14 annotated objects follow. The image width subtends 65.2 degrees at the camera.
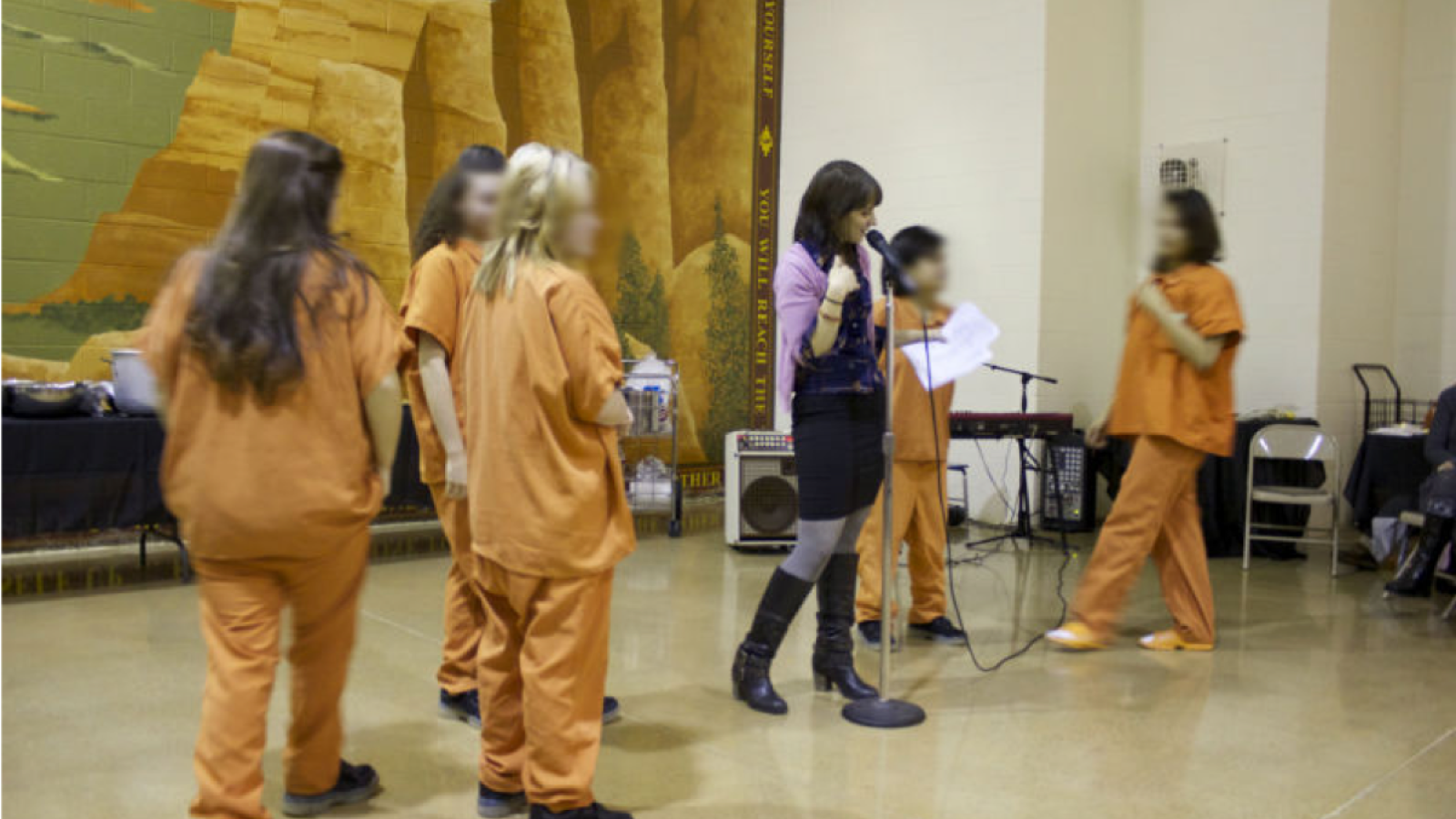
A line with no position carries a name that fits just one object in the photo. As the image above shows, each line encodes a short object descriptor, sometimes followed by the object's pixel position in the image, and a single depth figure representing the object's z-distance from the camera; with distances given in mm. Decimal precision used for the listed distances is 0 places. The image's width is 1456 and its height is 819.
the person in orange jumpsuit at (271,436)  1480
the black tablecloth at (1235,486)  5602
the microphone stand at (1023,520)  6055
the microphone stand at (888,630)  2723
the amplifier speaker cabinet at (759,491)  5469
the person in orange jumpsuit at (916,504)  3707
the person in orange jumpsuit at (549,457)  1954
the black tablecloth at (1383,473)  5117
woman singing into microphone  2799
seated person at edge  4461
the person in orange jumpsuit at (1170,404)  3475
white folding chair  5234
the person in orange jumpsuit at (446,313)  2377
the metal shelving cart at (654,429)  6086
